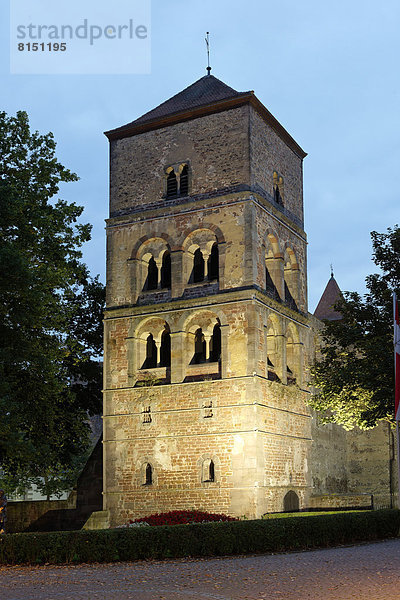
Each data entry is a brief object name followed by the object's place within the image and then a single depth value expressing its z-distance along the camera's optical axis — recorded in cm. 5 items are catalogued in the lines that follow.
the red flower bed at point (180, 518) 2342
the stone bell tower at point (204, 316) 2795
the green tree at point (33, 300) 2364
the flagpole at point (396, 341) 2029
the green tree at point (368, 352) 2678
